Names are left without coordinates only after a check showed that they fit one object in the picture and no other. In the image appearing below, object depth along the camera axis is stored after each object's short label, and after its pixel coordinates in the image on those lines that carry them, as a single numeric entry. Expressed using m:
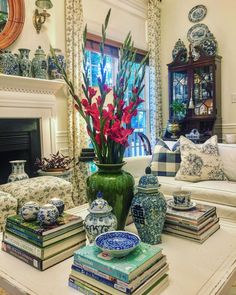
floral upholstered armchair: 2.14
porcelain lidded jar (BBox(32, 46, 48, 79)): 3.11
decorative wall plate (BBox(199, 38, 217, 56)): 4.24
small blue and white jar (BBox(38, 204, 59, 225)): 1.12
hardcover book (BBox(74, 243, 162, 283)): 0.83
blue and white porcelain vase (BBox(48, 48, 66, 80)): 3.28
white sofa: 2.22
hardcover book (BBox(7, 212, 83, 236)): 1.07
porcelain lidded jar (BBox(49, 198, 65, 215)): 1.25
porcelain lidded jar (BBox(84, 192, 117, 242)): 1.10
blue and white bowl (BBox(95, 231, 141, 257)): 0.90
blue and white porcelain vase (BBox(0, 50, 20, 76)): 2.81
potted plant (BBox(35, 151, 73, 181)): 2.97
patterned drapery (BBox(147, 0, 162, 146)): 4.79
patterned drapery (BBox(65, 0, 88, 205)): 3.51
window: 4.11
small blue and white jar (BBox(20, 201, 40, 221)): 1.17
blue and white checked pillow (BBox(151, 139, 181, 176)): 2.89
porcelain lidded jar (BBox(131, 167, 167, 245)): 1.19
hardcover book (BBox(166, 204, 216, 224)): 1.32
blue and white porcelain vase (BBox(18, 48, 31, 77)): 2.97
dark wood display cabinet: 4.19
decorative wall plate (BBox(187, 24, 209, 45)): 4.43
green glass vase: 1.25
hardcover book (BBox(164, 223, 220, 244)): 1.28
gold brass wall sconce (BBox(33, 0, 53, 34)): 3.24
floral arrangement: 1.21
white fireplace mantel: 2.90
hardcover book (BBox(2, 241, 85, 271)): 1.04
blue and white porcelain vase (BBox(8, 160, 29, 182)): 2.78
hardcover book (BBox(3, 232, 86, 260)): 1.05
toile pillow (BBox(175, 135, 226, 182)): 2.64
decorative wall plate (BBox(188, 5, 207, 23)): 4.47
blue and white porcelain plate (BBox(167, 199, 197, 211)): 1.42
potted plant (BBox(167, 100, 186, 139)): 4.45
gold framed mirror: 2.97
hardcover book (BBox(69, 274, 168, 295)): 0.84
